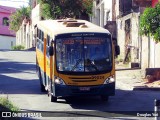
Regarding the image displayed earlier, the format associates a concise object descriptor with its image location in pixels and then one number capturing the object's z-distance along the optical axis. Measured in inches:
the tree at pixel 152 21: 838.9
